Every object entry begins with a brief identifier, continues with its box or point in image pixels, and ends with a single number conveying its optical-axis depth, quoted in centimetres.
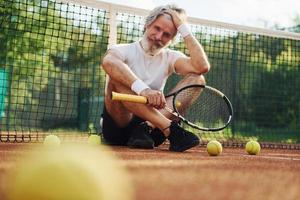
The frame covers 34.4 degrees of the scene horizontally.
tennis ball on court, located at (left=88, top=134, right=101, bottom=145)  362
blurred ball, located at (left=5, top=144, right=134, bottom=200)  107
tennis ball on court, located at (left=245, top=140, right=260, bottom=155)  373
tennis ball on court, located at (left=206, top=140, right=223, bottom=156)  332
